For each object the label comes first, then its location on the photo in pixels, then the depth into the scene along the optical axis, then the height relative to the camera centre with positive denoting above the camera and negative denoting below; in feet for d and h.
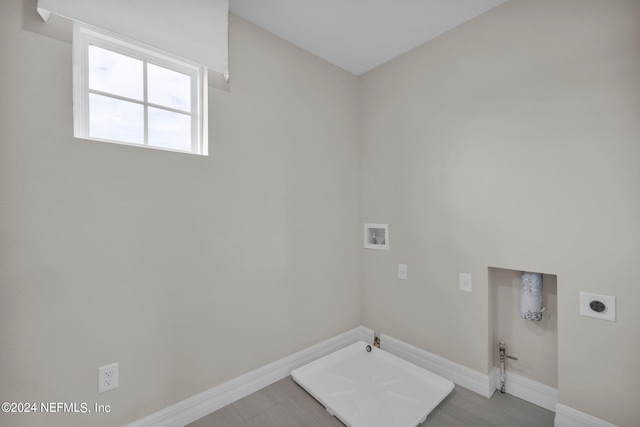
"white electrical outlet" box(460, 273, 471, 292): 6.38 -1.63
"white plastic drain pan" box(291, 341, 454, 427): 5.30 -3.82
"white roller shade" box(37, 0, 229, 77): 4.31 +3.28
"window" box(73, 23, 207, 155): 4.64 +2.17
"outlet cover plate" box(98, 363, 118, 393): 4.55 -2.68
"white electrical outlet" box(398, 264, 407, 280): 7.61 -1.64
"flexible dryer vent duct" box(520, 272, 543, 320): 5.57 -1.73
